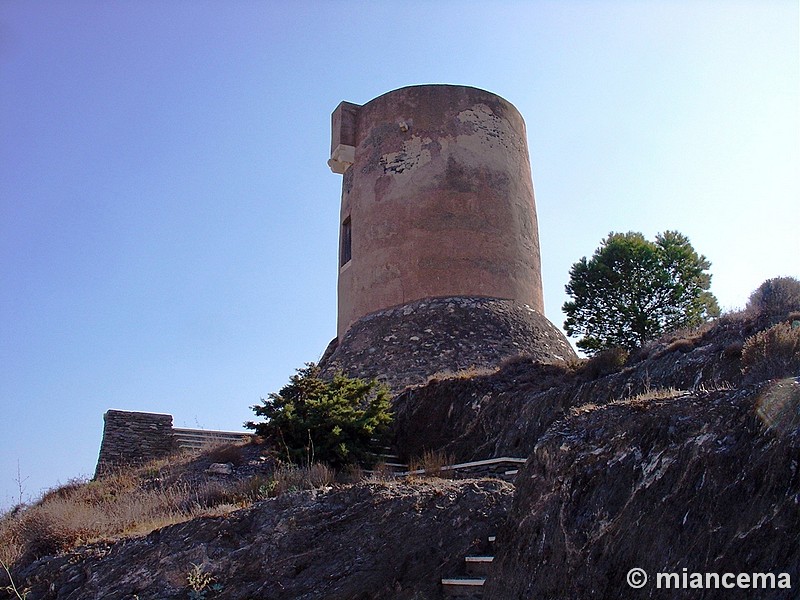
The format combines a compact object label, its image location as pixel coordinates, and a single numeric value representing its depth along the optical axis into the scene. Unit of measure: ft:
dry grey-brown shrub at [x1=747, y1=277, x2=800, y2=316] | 28.76
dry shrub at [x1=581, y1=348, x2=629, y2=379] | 32.17
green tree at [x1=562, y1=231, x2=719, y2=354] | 52.24
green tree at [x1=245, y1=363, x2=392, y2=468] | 30.94
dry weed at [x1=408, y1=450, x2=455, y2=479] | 28.09
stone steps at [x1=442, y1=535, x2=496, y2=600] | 17.98
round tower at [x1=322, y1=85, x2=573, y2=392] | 43.91
